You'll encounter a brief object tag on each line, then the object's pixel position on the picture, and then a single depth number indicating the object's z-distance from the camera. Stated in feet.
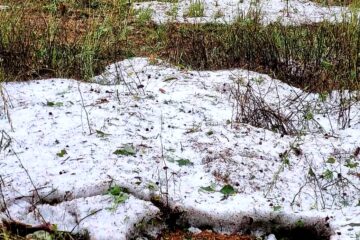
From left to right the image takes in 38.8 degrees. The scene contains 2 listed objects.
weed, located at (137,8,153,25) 24.11
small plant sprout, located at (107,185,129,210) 8.80
